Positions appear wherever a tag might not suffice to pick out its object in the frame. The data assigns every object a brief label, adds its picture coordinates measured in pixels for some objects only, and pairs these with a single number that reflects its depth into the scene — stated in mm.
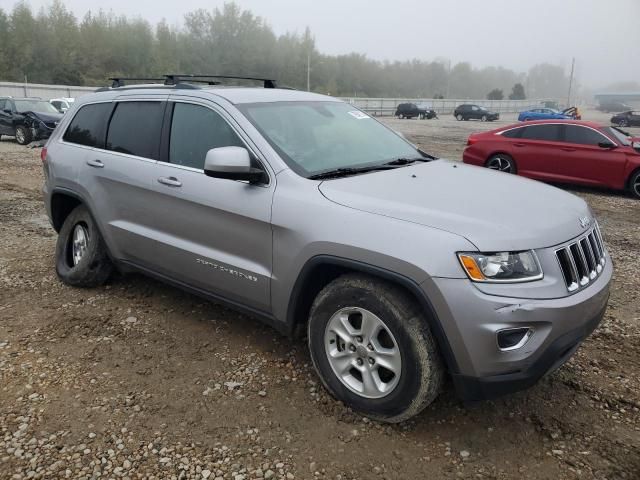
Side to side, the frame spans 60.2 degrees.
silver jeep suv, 2527
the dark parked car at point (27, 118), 16750
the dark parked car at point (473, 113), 45062
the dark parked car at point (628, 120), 37438
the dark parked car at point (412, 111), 44500
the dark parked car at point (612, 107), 78650
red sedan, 10172
